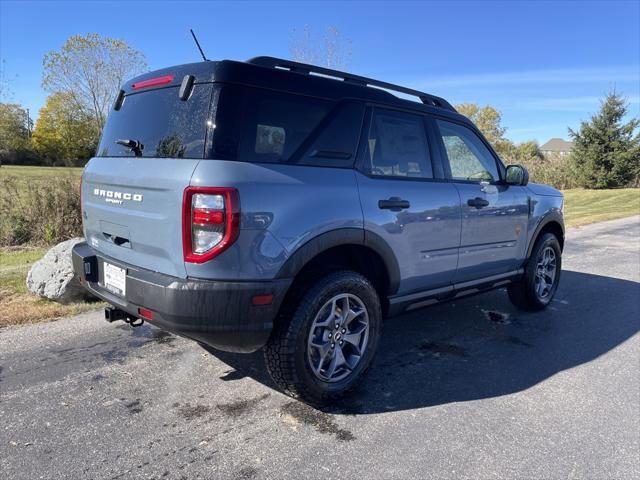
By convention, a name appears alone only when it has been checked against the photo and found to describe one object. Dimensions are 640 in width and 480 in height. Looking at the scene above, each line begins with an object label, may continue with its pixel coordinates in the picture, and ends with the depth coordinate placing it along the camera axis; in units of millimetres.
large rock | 4871
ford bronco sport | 2551
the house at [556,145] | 101231
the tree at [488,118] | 64125
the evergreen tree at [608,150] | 27891
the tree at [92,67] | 30109
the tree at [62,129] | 35031
